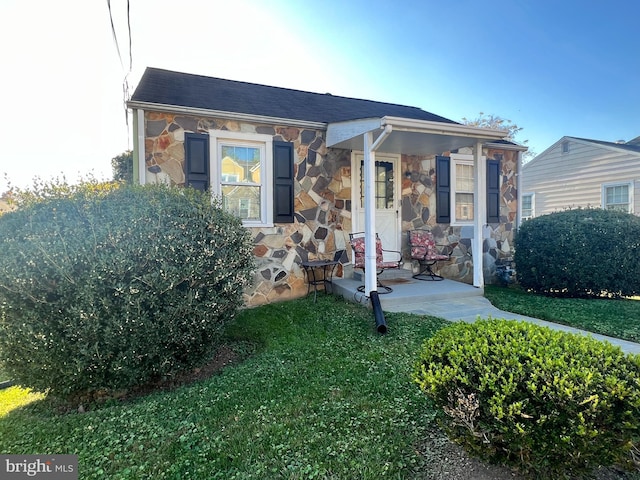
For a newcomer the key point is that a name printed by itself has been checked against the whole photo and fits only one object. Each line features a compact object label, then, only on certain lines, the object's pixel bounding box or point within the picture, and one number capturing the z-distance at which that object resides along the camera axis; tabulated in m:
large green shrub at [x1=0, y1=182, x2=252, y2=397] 2.70
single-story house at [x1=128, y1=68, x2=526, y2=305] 5.15
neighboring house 10.65
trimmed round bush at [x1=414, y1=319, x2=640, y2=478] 1.49
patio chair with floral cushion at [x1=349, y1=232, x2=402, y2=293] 5.69
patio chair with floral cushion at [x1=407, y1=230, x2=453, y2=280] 6.78
